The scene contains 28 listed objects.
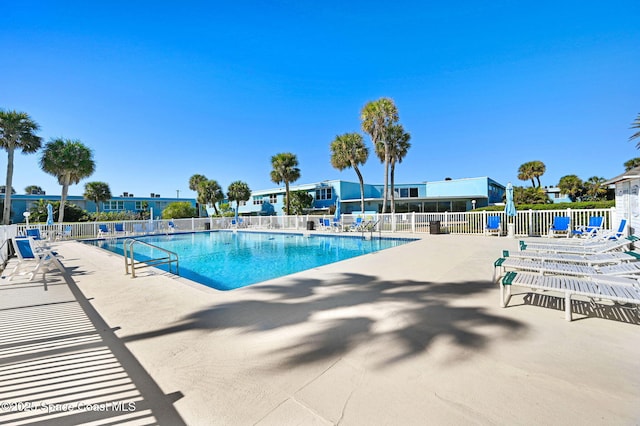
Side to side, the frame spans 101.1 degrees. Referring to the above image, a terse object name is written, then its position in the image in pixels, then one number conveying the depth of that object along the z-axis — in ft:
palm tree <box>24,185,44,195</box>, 159.98
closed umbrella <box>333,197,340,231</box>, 58.65
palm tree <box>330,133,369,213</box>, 77.71
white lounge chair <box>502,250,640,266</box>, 14.61
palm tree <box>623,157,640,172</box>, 94.05
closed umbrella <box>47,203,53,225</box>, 50.28
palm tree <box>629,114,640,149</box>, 37.47
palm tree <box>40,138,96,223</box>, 63.05
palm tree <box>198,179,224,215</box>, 115.96
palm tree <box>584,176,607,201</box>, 97.32
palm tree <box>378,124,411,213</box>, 72.09
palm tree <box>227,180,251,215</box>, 117.70
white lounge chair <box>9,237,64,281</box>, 19.76
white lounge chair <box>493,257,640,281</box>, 12.05
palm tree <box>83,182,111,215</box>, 109.70
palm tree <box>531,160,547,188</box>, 117.80
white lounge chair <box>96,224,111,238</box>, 55.79
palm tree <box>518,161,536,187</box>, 119.57
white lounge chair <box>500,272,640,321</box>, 9.45
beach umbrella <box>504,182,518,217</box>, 39.25
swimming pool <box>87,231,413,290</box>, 25.29
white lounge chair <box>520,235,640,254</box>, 18.15
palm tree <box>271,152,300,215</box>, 88.58
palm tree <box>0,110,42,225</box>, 59.26
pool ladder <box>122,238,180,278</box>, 19.36
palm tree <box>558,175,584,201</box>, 107.04
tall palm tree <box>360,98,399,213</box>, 68.03
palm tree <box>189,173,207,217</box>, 127.85
